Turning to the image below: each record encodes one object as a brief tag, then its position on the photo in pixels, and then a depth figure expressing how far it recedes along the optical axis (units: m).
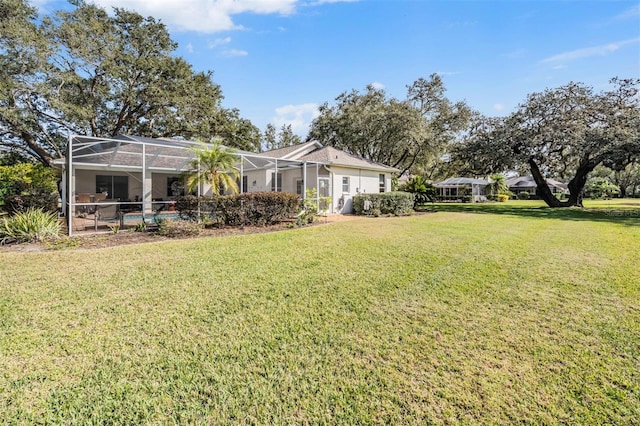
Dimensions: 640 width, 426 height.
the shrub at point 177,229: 9.23
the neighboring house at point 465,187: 37.75
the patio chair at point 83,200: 15.03
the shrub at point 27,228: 7.82
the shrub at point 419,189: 22.30
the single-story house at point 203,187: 15.03
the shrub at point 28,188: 10.50
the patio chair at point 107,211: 15.09
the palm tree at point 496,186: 40.59
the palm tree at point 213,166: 12.24
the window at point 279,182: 19.46
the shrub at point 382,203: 17.61
